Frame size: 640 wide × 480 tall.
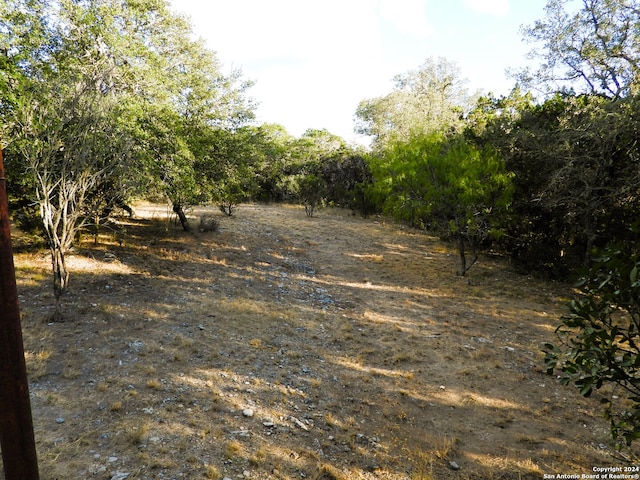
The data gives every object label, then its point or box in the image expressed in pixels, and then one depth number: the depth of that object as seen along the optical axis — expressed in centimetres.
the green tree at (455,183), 1410
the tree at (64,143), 852
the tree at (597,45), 1313
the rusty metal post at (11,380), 234
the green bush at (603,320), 272
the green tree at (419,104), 2758
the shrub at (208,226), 1839
